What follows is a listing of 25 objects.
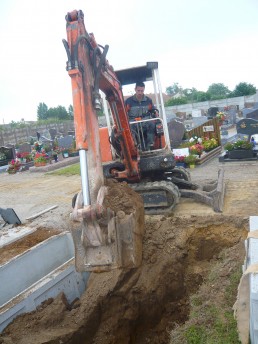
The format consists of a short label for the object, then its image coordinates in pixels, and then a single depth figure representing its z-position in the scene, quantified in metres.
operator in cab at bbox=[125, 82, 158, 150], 6.48
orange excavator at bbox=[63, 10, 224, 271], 3.11
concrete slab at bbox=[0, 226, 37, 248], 5.76
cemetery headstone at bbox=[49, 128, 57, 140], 24.09
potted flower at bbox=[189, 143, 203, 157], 11.16
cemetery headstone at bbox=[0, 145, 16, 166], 17.23
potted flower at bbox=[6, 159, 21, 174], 15.28
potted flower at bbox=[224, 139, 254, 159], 10.28
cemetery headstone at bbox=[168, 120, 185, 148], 13.28
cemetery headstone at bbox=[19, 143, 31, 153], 17.89
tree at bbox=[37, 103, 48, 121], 57.81
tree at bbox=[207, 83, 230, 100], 68.56
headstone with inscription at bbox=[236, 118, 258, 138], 12.40
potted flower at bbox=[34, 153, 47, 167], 14.62
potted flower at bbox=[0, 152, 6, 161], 17.05
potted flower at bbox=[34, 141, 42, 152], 16.27
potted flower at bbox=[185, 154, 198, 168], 10.51
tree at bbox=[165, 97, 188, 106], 44.24
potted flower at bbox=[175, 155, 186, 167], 10.59
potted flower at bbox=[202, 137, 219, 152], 12.10
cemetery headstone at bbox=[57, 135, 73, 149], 17.91
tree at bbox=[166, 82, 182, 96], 84.96
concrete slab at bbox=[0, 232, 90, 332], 3.79
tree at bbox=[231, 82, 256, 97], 41.66
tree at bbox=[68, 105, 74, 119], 45.59
